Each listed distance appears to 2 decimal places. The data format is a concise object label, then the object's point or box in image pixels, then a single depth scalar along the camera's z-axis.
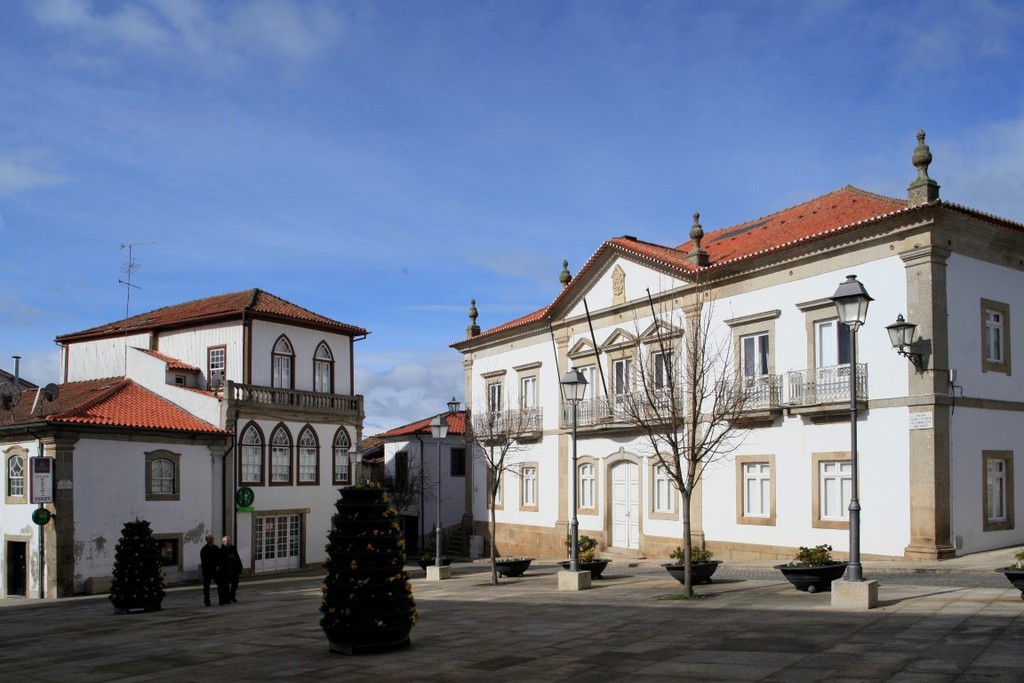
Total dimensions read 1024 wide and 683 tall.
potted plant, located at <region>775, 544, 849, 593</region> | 15.66
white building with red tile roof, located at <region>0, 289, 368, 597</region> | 26.84
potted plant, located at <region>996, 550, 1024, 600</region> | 12.57
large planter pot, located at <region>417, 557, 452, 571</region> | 26.50
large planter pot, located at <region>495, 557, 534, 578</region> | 23.55
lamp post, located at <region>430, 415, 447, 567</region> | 23.20
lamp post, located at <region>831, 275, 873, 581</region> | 13.09
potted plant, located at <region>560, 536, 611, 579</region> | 20.81
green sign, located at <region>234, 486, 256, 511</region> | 31.86
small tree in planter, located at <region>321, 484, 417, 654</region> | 11.46
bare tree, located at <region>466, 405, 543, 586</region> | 32.91
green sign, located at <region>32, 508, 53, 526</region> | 25.44
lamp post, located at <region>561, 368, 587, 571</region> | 18.42
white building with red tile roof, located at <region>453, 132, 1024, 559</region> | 19.95
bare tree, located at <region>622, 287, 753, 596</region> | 20.28
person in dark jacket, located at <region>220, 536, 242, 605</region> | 20.64
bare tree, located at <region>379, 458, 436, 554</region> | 41.72
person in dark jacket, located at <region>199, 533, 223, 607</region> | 20.22
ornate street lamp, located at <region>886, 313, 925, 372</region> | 19.69
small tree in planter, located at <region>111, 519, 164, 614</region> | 19.70
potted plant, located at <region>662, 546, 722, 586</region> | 17.63
